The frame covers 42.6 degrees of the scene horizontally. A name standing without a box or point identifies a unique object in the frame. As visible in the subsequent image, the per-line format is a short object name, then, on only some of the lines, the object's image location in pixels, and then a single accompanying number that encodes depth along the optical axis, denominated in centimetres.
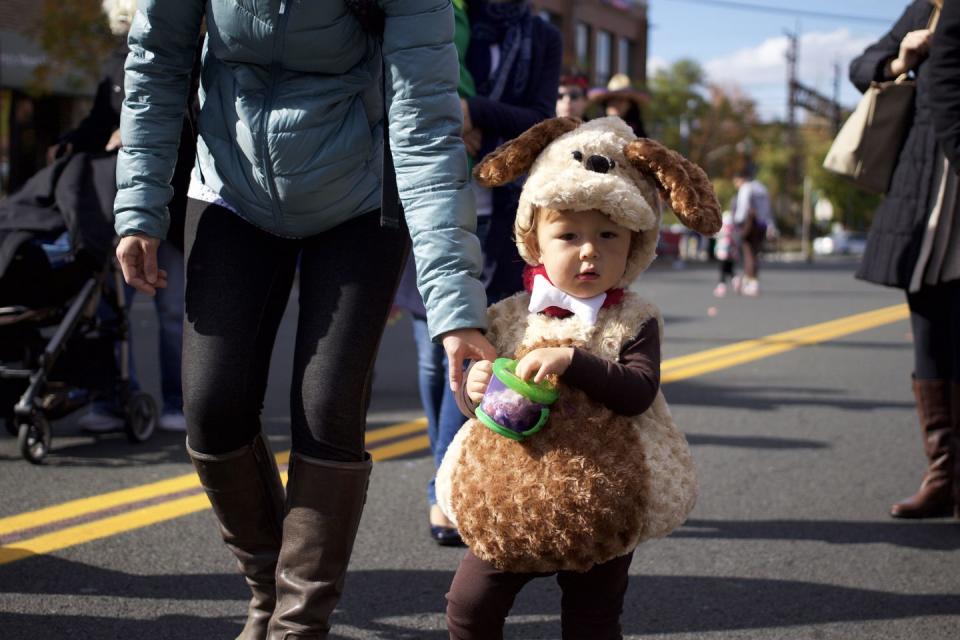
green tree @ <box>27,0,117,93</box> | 1878
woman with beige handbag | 432
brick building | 4428
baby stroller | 495
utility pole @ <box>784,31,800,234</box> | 6656
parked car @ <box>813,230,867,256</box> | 6569
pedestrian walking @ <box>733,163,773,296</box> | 1788
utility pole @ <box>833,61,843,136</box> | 7314
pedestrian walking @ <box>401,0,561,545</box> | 391
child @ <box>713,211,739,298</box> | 1844
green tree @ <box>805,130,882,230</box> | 7175
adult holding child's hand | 249
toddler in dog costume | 238
